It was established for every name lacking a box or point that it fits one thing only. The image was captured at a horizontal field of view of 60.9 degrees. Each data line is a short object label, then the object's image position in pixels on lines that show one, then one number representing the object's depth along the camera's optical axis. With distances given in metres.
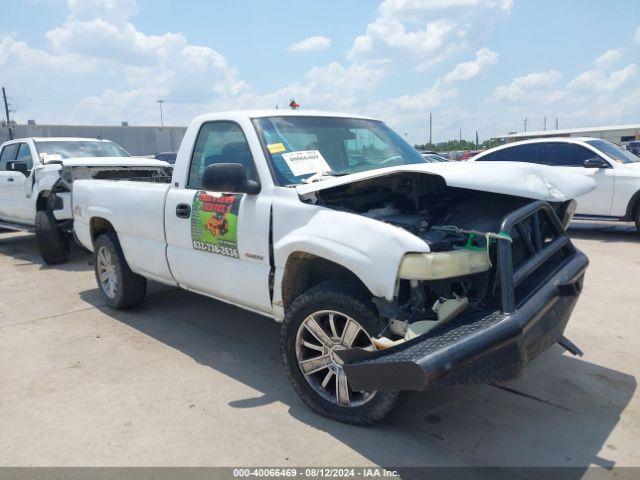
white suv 9.03
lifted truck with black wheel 8.20
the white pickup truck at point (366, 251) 2.79
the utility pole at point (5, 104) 55.81
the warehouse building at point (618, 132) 33.42
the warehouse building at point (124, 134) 44.06
